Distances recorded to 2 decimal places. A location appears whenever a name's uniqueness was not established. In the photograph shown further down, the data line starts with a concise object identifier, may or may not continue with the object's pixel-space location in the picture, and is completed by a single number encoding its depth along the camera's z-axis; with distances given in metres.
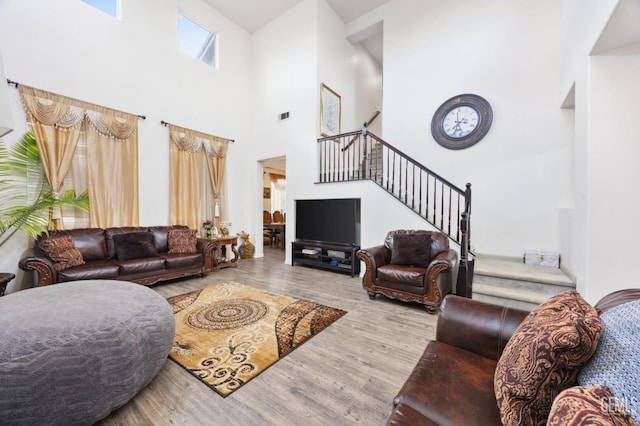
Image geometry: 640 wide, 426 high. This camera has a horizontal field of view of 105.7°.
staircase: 2.65
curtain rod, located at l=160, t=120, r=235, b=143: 4.55
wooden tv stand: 4.41
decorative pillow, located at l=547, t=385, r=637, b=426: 0.57
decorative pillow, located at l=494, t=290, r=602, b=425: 0.75
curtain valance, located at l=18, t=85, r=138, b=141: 3.27
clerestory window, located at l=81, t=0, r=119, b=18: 3.83
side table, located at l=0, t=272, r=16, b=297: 2.60
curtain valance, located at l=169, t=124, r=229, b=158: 4.71
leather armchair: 2.80
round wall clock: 4.12
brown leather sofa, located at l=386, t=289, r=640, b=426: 0.90
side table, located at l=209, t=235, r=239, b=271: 4.56
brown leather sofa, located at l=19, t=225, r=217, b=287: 2.89
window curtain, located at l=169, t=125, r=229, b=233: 4.71
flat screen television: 4.53
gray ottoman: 1.15
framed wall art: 5.23
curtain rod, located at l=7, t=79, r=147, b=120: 3.10
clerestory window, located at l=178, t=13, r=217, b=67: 4.95
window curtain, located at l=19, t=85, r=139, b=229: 3.34
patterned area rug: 1.83
